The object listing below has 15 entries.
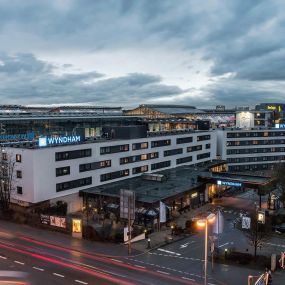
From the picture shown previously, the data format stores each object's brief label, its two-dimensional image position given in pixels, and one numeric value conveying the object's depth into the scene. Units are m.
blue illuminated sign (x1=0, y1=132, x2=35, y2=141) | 137.85
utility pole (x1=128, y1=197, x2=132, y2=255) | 56.55
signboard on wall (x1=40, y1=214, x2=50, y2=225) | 69.12
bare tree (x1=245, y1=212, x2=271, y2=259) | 55.31
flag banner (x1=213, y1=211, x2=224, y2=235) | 45.06
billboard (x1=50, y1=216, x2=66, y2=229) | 67.19
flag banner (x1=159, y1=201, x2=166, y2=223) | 69.06
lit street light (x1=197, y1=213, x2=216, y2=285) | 35.50
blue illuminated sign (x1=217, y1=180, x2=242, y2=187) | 88.25
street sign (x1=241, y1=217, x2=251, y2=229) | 62.07
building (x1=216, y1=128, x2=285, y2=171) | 149.12
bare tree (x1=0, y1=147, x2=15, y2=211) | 81.00
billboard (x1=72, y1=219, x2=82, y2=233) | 64.06
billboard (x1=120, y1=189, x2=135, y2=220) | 57.34
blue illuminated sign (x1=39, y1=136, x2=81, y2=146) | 81.50
